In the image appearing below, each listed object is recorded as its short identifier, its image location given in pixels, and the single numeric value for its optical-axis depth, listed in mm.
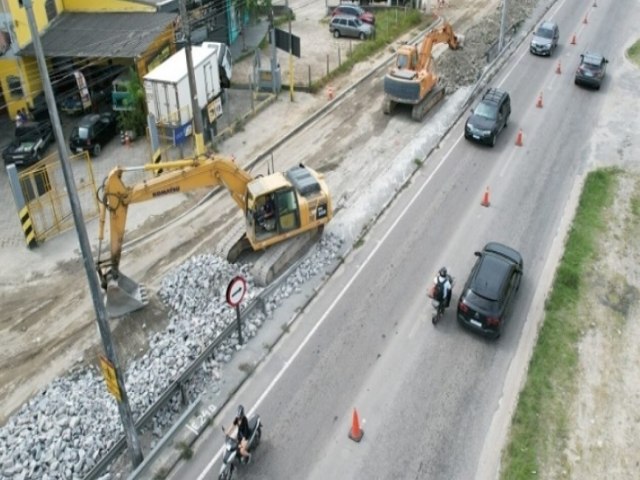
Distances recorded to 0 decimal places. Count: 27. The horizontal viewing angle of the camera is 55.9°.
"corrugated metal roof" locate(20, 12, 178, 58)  29938
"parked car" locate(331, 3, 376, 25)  42938
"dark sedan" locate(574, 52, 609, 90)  32625
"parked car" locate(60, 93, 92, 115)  31288
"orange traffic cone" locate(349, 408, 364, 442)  14203
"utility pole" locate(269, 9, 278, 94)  31438
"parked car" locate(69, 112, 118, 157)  27516
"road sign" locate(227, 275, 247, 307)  14914
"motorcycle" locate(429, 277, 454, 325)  17328
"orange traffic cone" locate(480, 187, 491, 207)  23141
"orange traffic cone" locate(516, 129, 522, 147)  27492
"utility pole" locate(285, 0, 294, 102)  32225
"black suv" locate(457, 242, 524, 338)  16438
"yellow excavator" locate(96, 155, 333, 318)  17109
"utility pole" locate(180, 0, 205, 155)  21359
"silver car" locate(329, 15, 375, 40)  41719
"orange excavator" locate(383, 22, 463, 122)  28906
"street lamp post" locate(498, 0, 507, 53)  36344
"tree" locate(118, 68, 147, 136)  29062
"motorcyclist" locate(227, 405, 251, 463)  13195
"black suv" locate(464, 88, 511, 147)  26891
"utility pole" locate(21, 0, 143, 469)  9078
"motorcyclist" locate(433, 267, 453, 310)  17078
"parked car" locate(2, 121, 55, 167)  26719
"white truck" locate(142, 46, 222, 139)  27609
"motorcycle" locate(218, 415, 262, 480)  13039
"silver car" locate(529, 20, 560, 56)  37094
